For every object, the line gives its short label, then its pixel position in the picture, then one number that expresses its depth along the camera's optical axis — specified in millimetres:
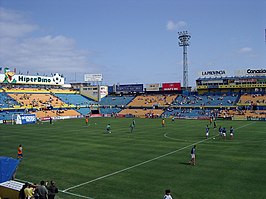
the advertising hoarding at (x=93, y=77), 112000
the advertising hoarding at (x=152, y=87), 102550
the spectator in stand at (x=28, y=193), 12977
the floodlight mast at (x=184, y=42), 94688
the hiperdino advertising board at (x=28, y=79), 86562
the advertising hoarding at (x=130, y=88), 105150
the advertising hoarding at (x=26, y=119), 63719
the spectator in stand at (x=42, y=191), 12984
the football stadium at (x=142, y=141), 17844
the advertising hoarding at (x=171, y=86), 98125
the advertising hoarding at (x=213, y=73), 87562
